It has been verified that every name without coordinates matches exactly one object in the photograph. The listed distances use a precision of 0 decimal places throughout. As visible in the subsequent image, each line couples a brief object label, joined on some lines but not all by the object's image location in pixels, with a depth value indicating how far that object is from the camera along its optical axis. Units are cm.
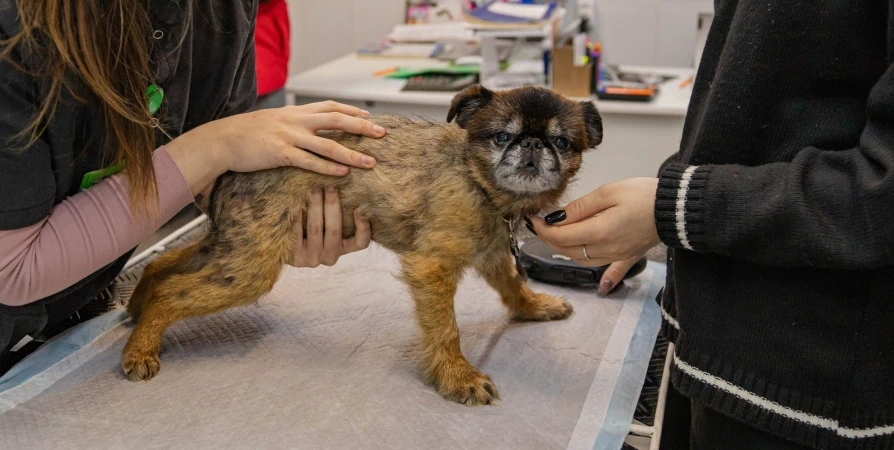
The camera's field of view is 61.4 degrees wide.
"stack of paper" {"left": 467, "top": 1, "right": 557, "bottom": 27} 318
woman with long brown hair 109
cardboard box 306
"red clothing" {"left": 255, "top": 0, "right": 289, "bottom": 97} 284
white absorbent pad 122
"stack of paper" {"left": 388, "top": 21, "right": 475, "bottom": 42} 384
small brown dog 142
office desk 294
